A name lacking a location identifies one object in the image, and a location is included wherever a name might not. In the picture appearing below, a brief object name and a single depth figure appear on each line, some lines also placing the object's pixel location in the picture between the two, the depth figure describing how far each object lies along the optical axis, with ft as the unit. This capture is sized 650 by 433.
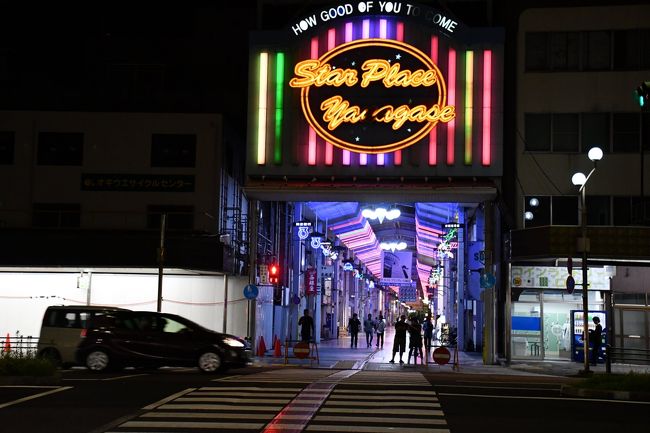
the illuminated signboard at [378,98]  105.29
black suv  71.56
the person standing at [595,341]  100.12
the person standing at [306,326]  112.16
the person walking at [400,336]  99.30
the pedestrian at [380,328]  138.41
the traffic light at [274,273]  111.34
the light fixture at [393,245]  209.75
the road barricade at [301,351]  90.58
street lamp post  82.89
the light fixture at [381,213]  129.47
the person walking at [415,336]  99.14
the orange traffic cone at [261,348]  106.63
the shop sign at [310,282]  150.41
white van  74.95
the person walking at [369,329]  146.90
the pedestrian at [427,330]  118.21
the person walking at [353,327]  135.85
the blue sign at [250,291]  98.73
